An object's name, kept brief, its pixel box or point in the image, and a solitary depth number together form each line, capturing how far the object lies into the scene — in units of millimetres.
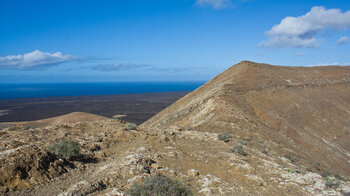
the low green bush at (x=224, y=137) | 11016
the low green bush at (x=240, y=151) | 9172
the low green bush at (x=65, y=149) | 6848
